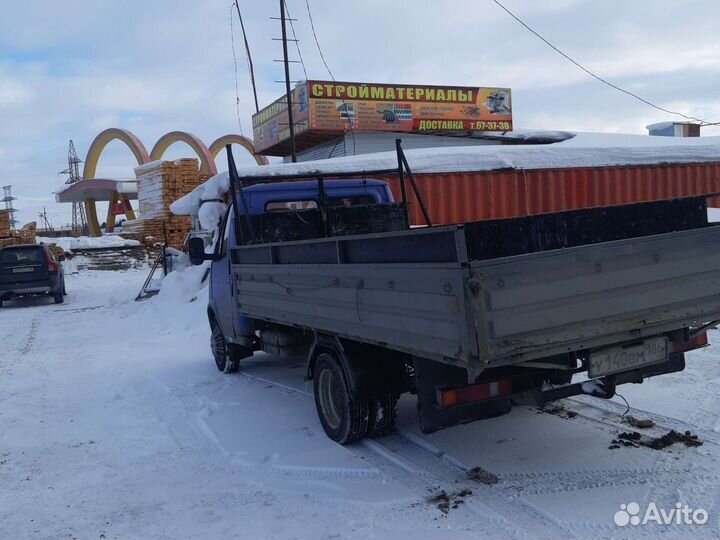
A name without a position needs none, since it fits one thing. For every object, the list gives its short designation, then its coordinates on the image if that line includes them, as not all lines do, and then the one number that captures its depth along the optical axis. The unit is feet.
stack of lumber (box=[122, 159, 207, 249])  81.15
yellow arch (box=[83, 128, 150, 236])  129.39
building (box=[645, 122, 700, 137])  105.19
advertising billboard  79.71
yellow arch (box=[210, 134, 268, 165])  133.28
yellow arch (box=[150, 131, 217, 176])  129.80
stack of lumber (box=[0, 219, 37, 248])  82.58
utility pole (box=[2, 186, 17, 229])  289.12
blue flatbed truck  10.66
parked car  53.83
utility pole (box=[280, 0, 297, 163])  54.85
